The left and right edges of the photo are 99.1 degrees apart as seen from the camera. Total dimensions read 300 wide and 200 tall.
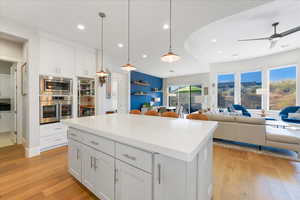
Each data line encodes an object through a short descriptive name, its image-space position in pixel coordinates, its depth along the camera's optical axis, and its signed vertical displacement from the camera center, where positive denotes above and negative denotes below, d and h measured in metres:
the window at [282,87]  5.22 +0.50
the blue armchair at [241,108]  5.34 -0.40
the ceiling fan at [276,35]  2.60 +1.43
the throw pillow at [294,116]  4.36 -0.58
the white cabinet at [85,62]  3.60 +1.09
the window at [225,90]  6.72 +0.48
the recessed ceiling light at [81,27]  2.76 +1.59
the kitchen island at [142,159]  0.96 -0.55
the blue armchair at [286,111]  4.69 -0.48
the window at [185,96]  9.30 +0.23
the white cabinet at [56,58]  2.97 +1.02
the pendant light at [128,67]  2.62 +0.66
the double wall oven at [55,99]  2.95 +0.00
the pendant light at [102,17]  2.40 +1.60
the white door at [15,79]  3.47 +0.54
